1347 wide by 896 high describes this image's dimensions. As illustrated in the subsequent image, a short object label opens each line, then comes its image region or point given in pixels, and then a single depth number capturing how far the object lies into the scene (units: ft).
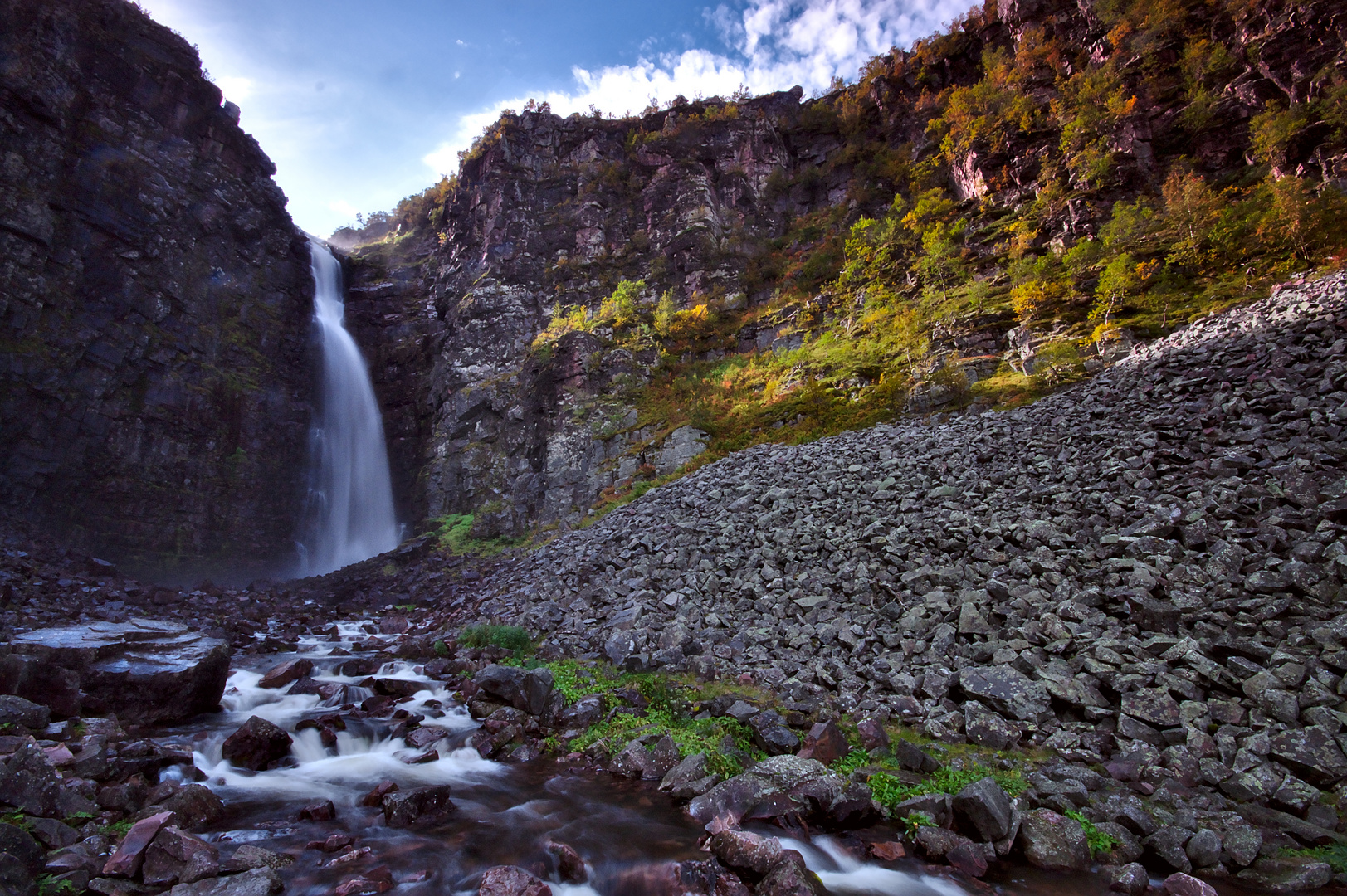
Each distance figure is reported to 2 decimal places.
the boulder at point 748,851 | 14.60
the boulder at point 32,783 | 15.11
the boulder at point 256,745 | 23.07
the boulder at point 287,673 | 33.50
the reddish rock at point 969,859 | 14.80
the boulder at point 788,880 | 13.47
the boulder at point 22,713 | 20.65
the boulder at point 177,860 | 14.06
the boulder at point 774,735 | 21.26
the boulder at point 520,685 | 27.89
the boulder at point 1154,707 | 18.39
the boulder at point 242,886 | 13.46
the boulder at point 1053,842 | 14.74
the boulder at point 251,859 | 15.11
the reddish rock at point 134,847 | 13.93
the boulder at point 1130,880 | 13.55
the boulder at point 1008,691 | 20.77
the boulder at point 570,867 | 16.26
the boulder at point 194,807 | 17.44
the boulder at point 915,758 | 19.12
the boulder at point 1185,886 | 12.85
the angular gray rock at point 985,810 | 15.47
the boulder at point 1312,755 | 15.48
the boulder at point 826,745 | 20.21
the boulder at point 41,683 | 22.75
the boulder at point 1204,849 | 13.88
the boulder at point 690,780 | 19.55
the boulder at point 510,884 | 14.71
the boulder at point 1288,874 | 13.01
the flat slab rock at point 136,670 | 25.25
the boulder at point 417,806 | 19.02
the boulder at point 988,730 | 19.89
